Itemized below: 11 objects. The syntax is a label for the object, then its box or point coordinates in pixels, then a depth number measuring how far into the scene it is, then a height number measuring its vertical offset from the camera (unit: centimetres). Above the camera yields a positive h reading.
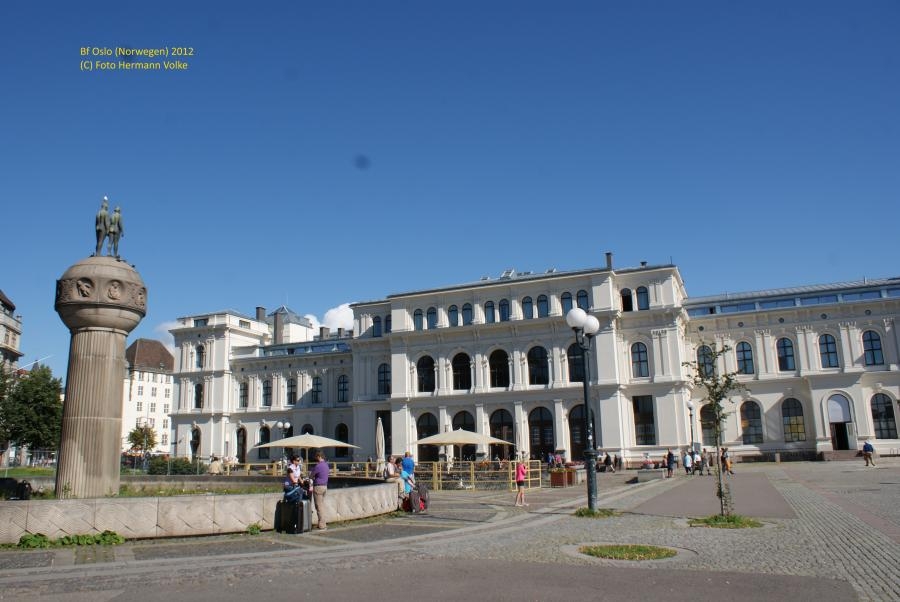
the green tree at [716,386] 1772 +65
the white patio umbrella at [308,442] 4081 -98
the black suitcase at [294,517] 1455 -193
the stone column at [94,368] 1608 +155
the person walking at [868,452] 3928 -249
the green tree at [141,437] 8034 -86
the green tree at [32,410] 4975 +170
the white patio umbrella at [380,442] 4272 -118
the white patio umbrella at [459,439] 3709 -98
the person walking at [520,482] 2206 -199
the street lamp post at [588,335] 1806 +218
